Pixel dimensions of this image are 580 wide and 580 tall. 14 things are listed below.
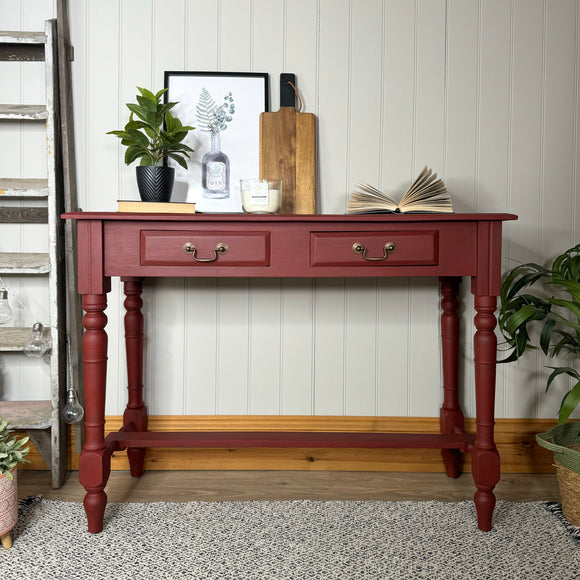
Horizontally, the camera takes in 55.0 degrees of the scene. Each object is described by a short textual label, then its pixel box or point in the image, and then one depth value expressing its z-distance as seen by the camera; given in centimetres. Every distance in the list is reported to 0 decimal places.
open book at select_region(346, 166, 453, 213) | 168
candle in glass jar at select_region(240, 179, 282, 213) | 173
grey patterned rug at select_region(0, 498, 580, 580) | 144
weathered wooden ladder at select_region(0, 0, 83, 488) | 193
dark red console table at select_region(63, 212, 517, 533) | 159
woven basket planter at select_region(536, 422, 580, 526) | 167
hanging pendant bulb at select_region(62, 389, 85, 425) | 182
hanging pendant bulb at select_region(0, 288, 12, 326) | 194
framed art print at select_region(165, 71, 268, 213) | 206
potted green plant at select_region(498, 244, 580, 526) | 168
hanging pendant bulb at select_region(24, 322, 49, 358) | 190
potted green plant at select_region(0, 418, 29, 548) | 152
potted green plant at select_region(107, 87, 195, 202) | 180
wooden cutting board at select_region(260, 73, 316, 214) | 205
